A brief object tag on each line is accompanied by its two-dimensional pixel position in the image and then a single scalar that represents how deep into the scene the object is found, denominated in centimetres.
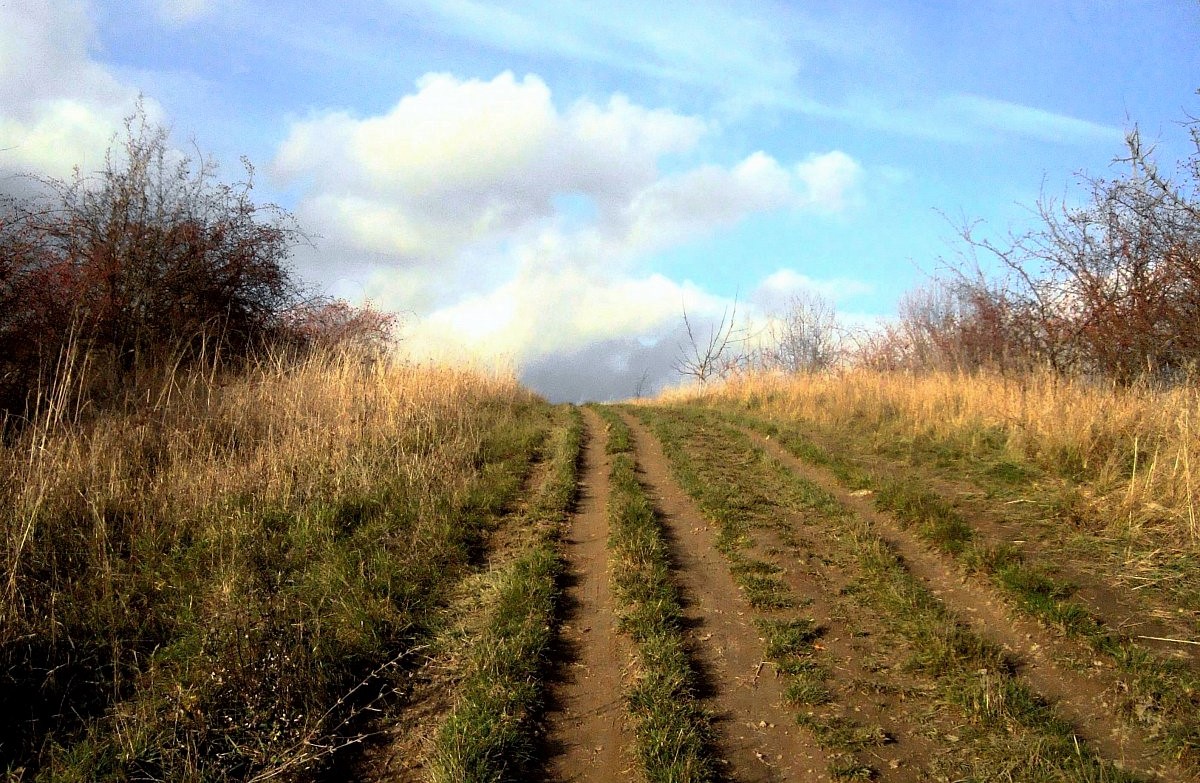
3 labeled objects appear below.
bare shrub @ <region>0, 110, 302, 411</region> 913
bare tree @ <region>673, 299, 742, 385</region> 2527
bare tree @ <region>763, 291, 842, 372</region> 2506
